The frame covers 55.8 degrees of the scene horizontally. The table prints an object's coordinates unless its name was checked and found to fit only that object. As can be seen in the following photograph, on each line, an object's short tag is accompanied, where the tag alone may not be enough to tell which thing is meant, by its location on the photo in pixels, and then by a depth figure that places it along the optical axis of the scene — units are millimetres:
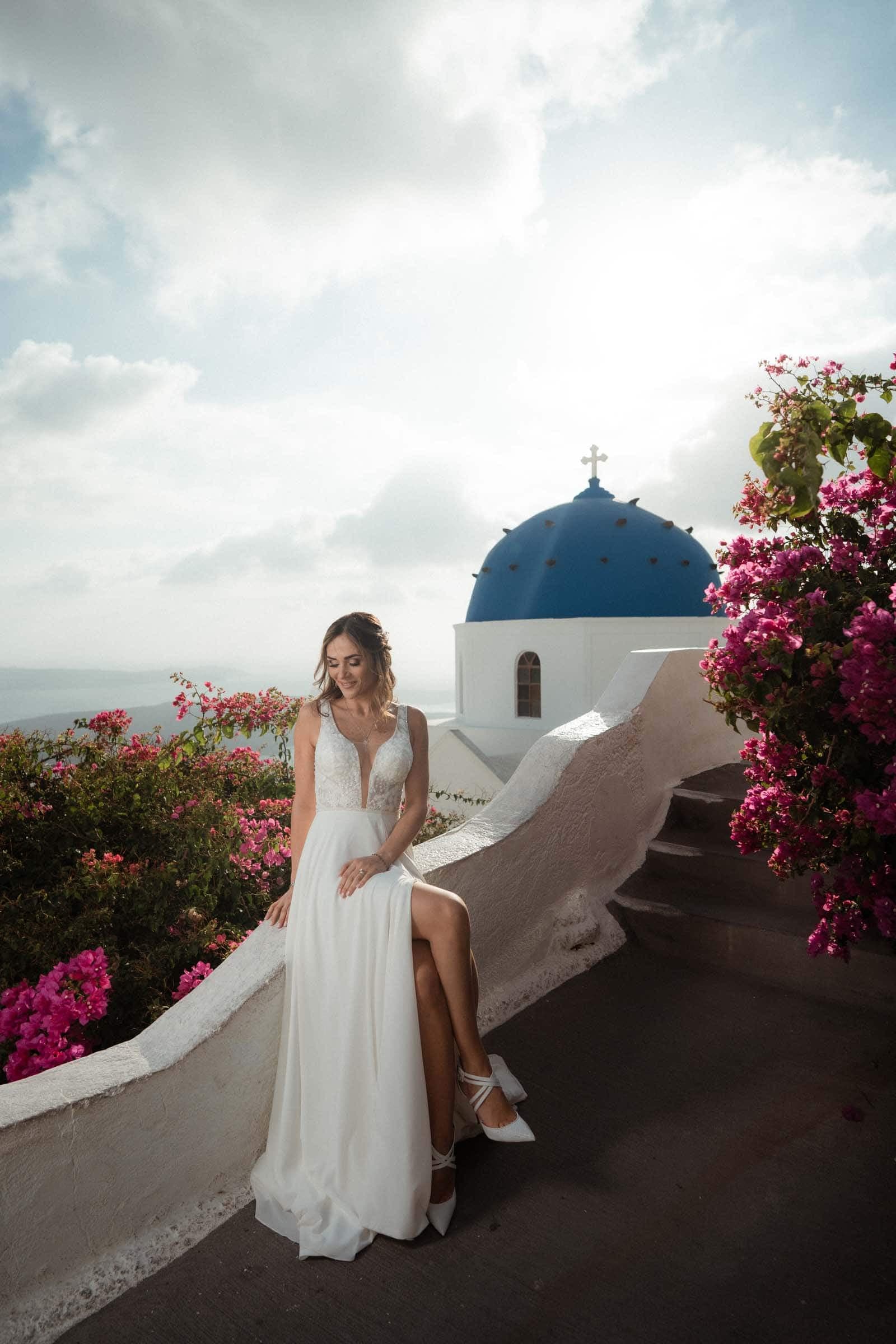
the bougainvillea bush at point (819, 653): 2668
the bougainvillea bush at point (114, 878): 3094
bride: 2348
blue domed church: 18562
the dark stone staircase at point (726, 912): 3365
